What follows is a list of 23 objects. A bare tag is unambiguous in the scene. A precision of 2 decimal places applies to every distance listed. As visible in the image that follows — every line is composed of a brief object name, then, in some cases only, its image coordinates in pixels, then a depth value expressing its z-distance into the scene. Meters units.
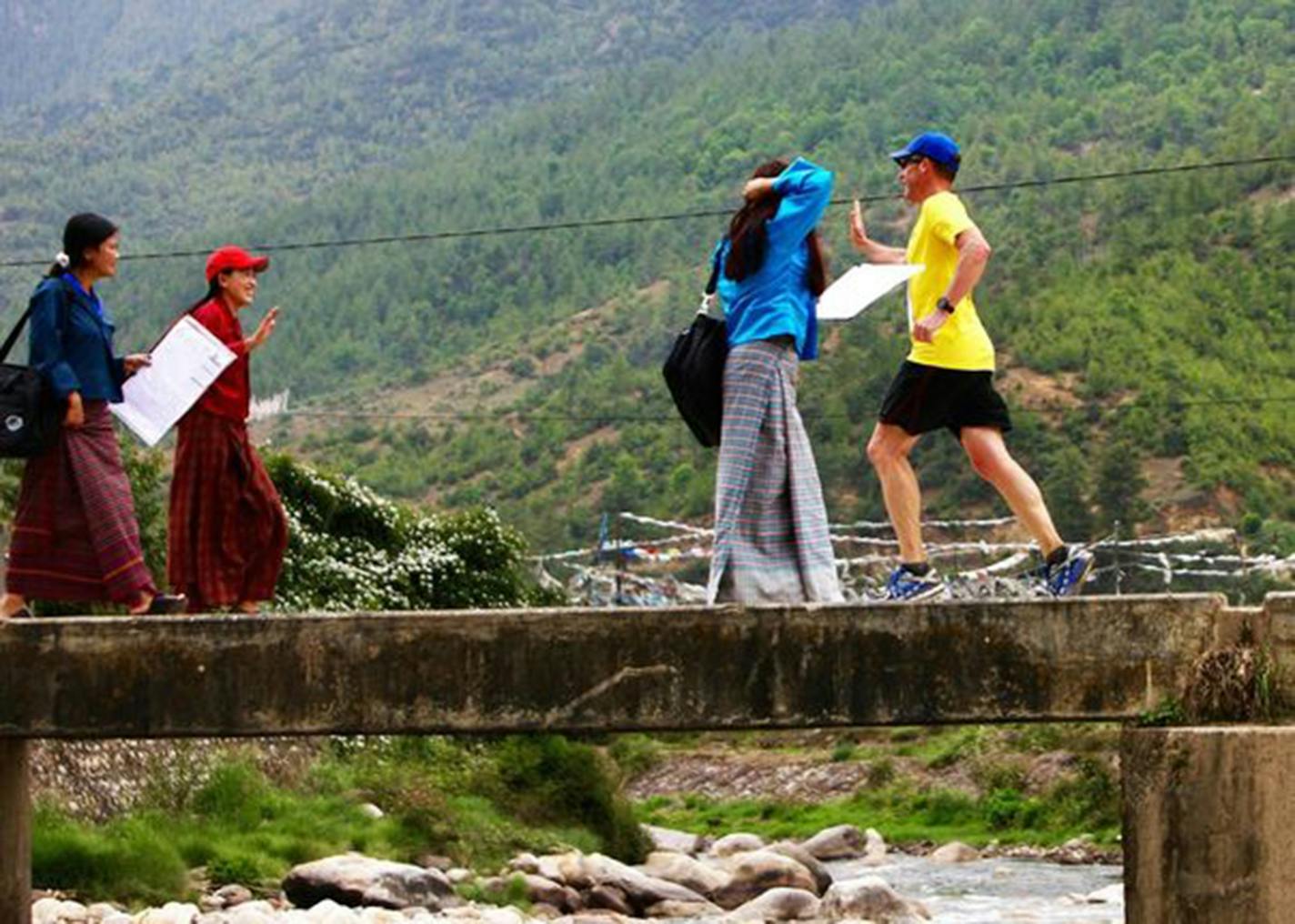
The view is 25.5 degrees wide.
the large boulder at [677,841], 31.02
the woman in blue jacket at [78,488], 11.04
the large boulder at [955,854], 32.00
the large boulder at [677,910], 23.31
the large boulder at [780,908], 23.16
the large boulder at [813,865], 26.52
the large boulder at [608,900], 23.23
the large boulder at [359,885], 19.36
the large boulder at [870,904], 22.72
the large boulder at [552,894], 22.45
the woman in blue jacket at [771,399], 10.64
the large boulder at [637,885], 23.67
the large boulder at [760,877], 25.48
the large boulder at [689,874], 25.48
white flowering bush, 29.89
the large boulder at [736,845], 31.53
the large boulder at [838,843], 32.19
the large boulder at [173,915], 16.17
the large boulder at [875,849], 31.88
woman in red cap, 11.77
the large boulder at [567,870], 23.70
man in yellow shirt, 10.73
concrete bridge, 9.13
